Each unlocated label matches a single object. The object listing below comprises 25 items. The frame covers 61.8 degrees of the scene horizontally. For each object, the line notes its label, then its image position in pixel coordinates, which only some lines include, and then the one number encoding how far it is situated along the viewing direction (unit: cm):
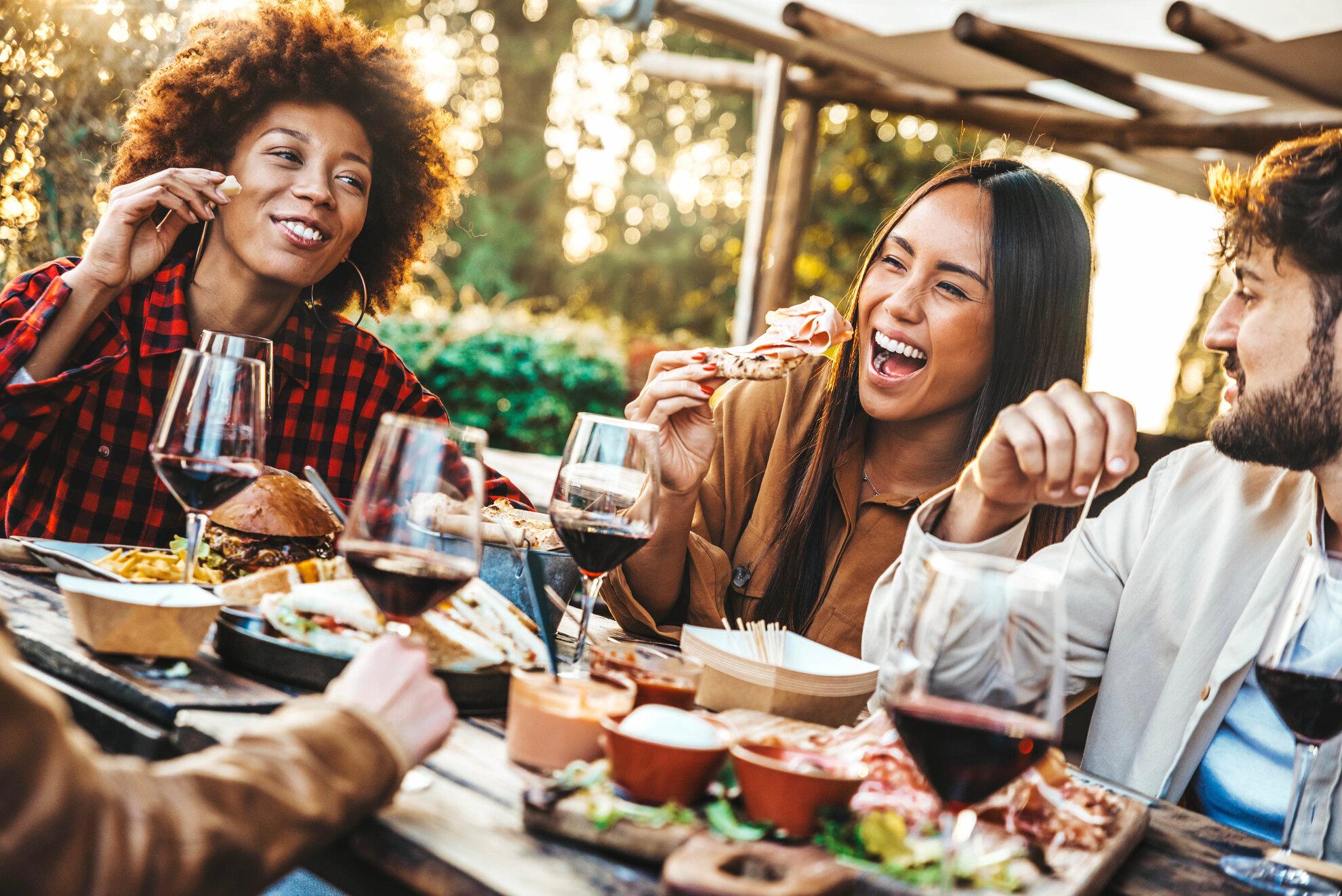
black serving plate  136
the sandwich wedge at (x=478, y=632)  141
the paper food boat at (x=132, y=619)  131
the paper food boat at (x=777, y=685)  150
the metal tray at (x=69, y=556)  156
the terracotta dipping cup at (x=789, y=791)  107
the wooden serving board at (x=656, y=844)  102
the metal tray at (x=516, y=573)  169
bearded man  182
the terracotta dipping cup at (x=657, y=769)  108
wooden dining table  98
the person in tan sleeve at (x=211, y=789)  74
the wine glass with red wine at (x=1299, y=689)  132
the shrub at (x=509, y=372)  785
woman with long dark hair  248
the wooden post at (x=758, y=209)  664
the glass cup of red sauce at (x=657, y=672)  135
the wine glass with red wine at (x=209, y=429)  146
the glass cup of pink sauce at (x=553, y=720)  120
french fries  166
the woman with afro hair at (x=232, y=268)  243
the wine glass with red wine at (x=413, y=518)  115
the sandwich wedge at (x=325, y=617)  140
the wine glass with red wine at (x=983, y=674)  94
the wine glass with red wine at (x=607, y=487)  151
